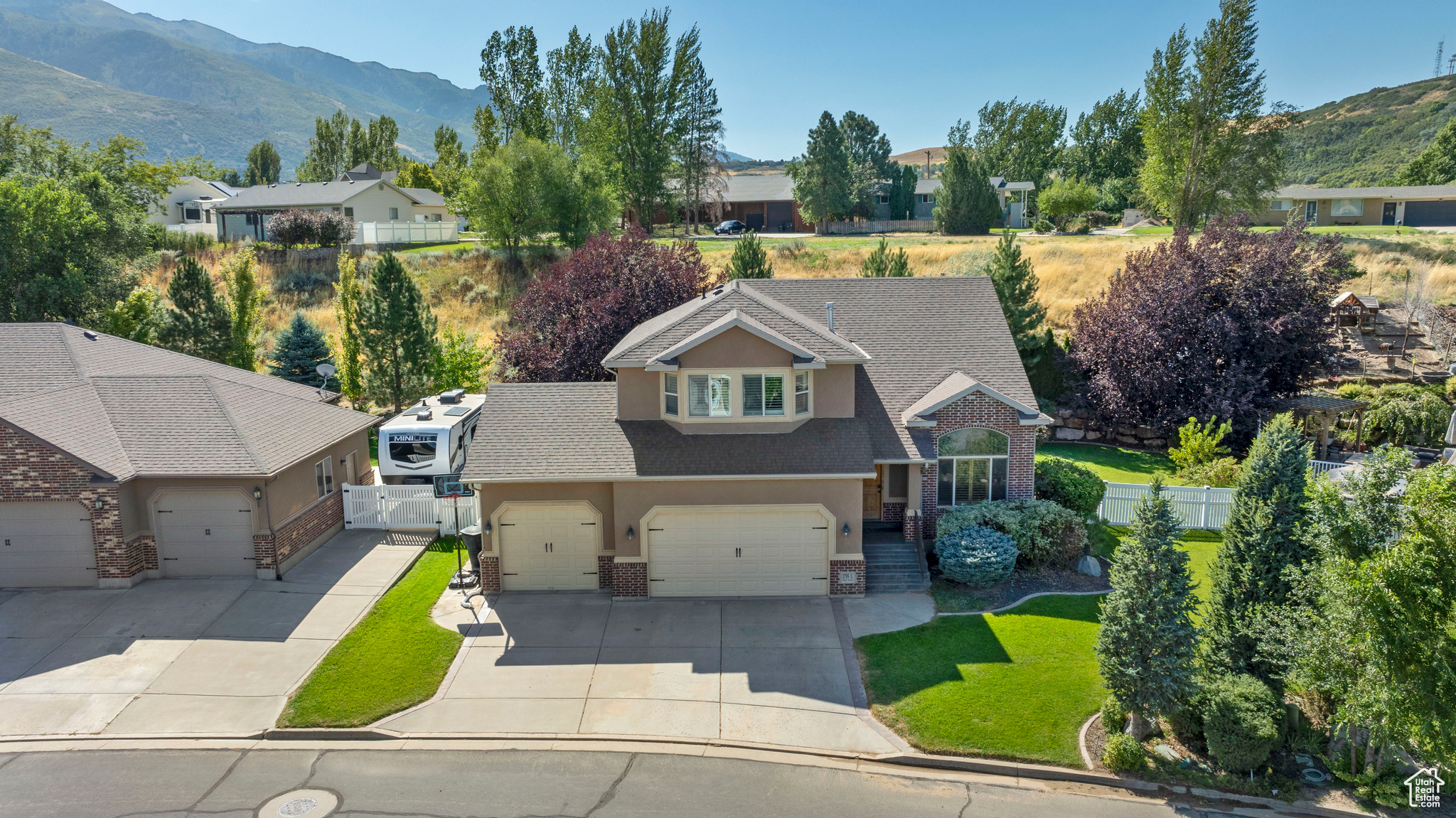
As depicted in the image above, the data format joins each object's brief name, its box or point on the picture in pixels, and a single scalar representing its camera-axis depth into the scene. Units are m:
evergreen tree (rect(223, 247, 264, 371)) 32.34
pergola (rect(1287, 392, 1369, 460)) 27.95
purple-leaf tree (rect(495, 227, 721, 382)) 27.38
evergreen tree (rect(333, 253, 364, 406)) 31.92
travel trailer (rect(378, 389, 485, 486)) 23.16
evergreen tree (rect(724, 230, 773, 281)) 34.47
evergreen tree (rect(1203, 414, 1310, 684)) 12.64
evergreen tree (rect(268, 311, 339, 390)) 32.34
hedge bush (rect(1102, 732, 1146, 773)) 12.24
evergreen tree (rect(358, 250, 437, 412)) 29.78
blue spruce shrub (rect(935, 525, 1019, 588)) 18.28
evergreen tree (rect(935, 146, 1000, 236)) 64.00
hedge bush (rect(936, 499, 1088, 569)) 19.28
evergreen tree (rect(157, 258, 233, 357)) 31.03
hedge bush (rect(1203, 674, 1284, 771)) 11.95
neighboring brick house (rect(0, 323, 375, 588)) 17.50
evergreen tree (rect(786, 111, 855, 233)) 66.94
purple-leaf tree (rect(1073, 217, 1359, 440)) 28.19
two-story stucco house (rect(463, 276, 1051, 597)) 17.75
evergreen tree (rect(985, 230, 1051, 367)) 32.72
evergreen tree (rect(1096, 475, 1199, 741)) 12.20
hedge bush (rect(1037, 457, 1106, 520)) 21.45
